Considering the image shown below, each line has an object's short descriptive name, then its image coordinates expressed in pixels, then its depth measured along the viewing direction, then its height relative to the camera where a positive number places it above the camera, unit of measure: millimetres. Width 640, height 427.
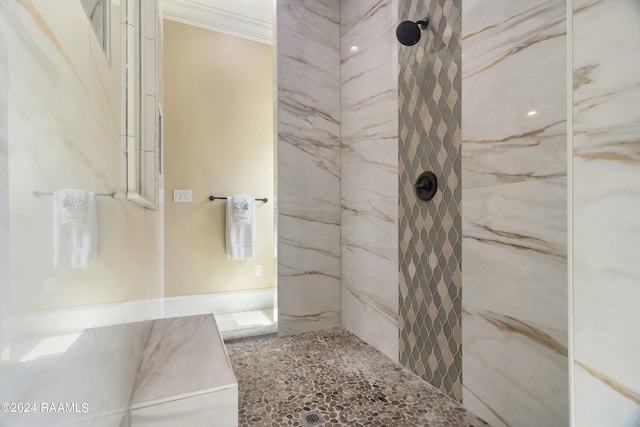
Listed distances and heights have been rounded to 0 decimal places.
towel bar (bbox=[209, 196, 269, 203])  2922 +132
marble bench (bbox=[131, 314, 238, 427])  790 -534
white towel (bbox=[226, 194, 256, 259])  2924 -168
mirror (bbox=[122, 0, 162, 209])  770 +361
